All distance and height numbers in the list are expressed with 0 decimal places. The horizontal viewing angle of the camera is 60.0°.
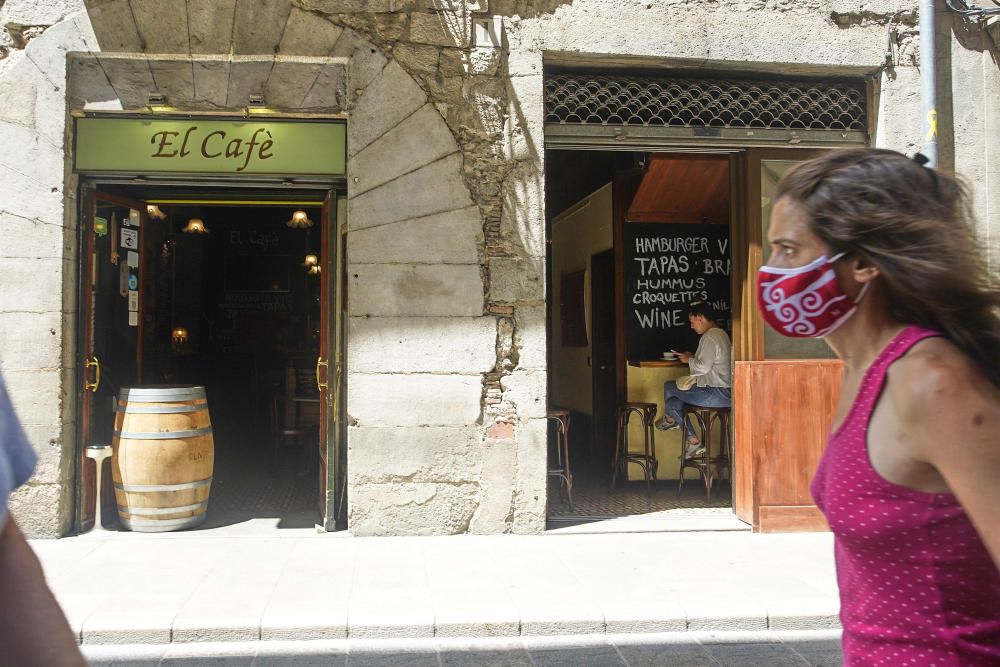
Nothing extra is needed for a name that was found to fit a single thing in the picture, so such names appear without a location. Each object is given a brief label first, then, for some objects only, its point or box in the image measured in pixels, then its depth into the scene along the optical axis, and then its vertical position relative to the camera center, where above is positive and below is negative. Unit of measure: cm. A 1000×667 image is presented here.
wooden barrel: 648 -88
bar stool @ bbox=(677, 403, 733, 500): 793 -99
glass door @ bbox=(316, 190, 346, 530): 679 -5
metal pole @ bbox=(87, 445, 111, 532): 648 -90
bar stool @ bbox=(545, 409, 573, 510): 730 -88
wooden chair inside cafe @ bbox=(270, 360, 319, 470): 923 -75
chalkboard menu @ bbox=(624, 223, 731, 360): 899 +62
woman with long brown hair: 126 -9
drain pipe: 673 +214
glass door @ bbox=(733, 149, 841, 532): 681 -48
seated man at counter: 795 -33
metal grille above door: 698 +189
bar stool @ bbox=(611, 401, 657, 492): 841 -96
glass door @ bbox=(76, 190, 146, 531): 661 +20
